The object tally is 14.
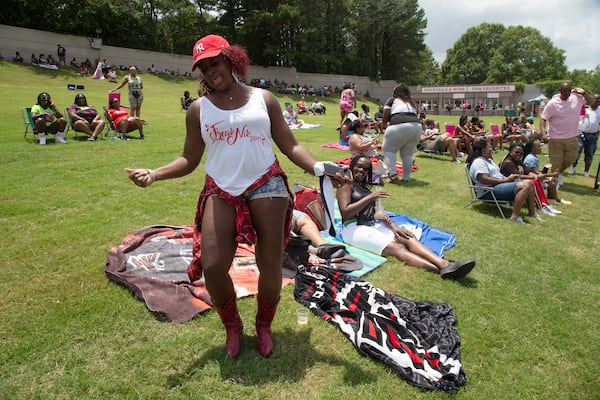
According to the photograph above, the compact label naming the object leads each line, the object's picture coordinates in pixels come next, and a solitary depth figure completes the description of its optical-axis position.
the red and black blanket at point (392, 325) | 2.56
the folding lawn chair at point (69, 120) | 10.43
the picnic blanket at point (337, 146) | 11.66
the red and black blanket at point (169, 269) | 3.21
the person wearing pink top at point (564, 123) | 7.43
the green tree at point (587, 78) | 71.88
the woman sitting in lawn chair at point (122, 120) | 10.99
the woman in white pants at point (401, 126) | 7.46
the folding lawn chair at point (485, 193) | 6.15
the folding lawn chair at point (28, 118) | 9.66
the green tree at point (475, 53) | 68.06
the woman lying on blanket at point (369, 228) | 4.27
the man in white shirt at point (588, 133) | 9.46
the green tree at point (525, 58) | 66.44
